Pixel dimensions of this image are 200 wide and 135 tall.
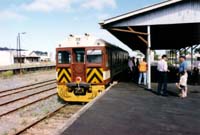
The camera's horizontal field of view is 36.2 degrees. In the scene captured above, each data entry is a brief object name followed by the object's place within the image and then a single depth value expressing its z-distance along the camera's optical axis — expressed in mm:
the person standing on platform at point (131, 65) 22266
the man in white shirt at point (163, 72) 12976
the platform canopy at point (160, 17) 13969
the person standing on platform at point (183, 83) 11910
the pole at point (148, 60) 14766
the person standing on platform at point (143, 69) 17078
